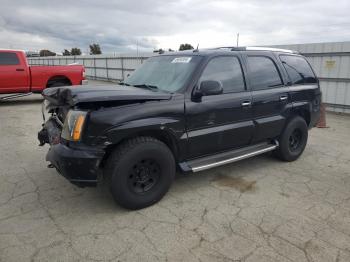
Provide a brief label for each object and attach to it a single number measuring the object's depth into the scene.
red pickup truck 10.68
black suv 3.15
